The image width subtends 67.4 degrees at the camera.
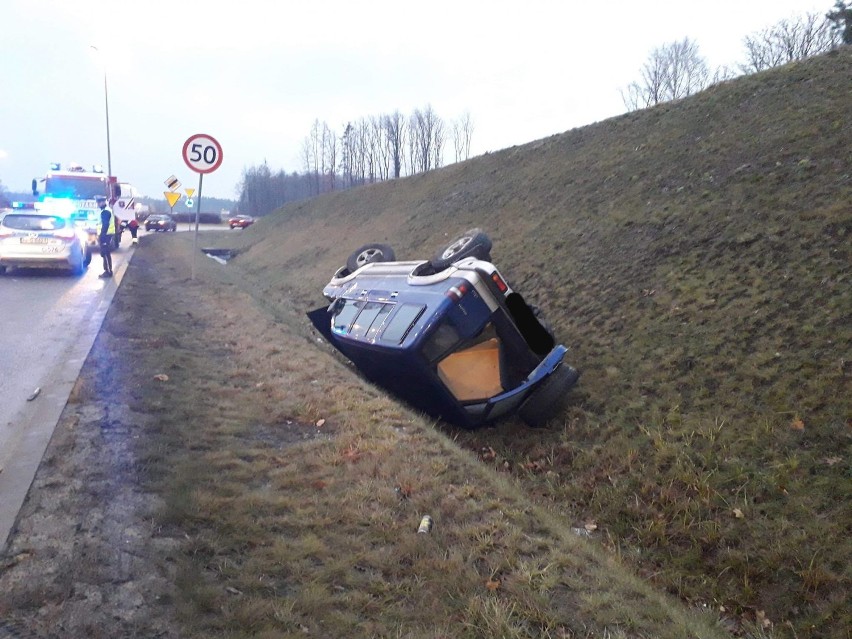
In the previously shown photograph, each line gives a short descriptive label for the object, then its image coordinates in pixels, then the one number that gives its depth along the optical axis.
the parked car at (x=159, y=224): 45.56
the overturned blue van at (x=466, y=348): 6.48
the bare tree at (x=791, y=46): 36.28
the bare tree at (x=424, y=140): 77.88
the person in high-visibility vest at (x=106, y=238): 15.16
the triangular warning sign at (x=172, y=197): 22.22
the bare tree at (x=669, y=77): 50.06
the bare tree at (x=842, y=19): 24.98
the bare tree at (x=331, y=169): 79.94
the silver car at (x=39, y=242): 14.21
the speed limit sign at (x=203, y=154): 12.73
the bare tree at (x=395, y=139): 77.56
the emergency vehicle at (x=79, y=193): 22.34
